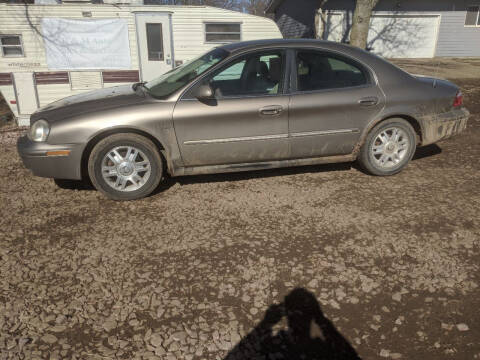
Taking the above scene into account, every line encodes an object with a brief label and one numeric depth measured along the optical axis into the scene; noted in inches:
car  166.4
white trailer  333.7
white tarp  339.1
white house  794.2
